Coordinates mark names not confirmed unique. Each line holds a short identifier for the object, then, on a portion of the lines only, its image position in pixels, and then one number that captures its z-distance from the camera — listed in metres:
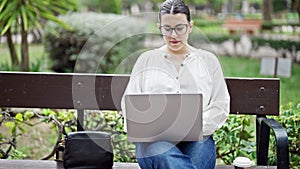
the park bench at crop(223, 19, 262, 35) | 17.20
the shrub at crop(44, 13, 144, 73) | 9.09
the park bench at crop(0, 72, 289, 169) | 3.59
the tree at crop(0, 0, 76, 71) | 5.56
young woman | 3.01
